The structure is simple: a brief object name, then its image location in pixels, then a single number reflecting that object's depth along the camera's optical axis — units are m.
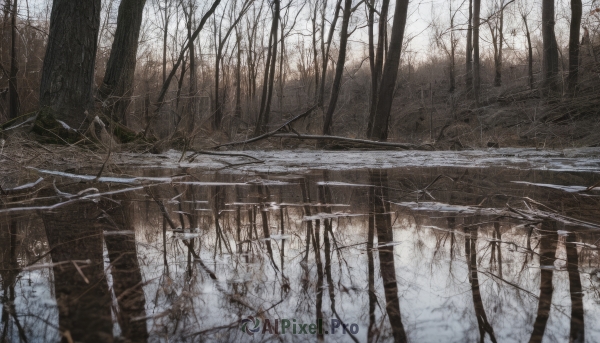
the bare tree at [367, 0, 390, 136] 11.56
